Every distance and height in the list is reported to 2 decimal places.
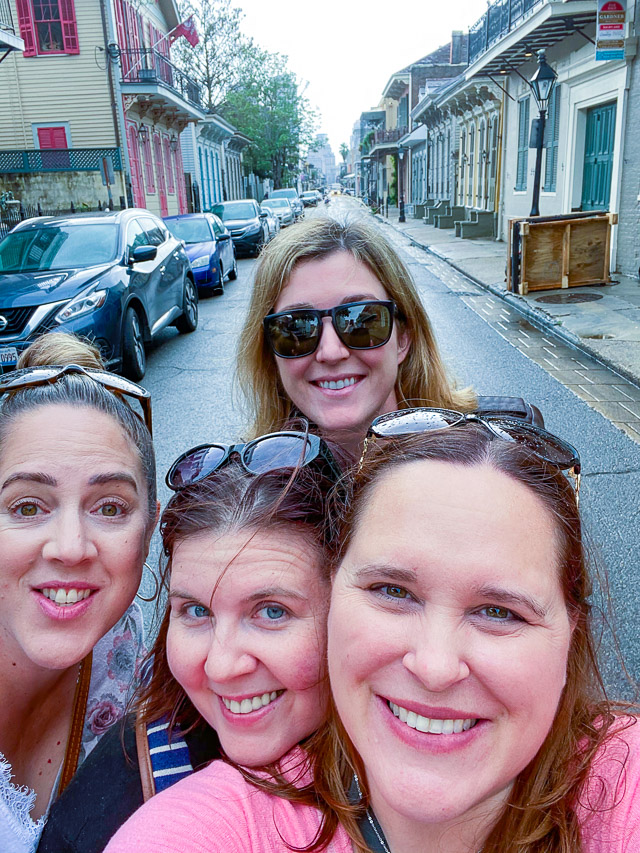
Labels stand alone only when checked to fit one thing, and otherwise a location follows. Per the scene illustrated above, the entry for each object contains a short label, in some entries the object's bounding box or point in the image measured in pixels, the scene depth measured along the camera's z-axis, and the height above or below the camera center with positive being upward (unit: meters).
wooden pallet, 11.99 -1.32
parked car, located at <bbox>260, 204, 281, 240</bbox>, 25.55 -1.48
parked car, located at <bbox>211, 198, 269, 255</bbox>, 22.08 -1.15
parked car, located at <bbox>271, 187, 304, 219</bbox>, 48.62 -0.79
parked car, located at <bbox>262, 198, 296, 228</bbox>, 34.83 -1.27
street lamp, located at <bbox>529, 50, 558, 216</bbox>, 13.23 +1.46
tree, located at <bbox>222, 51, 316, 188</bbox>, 50.31 +4.74
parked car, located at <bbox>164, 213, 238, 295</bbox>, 14.22 -1.13
